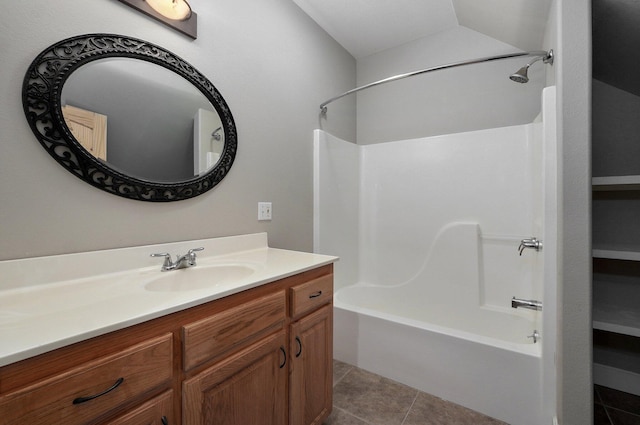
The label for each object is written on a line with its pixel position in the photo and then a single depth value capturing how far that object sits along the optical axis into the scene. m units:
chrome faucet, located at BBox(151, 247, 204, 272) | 1.16
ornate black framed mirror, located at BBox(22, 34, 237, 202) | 0.95
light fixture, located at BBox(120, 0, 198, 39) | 1.17
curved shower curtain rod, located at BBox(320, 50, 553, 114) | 1.42
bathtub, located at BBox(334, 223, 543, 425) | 1.40
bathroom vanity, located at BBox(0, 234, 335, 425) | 0.55
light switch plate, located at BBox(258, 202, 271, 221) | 1.71
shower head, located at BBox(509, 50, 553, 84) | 1.53
